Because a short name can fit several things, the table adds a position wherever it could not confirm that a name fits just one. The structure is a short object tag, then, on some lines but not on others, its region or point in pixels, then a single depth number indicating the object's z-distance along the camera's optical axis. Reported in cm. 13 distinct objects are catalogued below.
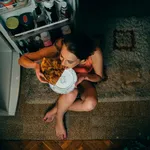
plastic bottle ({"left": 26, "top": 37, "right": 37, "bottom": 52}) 142
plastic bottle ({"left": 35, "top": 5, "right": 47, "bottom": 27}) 123
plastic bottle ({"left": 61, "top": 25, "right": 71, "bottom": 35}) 138
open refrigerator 123
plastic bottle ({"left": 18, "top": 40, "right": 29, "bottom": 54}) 144
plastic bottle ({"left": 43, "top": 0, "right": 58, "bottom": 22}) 120
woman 105
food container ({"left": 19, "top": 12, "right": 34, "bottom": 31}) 125
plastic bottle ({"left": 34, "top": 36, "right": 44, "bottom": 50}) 139
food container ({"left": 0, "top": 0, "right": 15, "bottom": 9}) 108
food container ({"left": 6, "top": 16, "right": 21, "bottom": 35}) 125
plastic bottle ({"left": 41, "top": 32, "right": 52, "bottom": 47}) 136
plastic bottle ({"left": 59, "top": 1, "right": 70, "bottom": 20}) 124
